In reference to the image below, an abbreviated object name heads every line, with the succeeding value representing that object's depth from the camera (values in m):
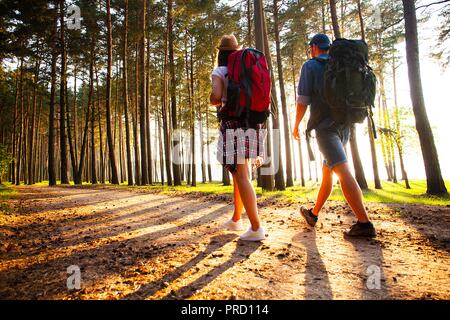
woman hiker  3.14
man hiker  3.26
